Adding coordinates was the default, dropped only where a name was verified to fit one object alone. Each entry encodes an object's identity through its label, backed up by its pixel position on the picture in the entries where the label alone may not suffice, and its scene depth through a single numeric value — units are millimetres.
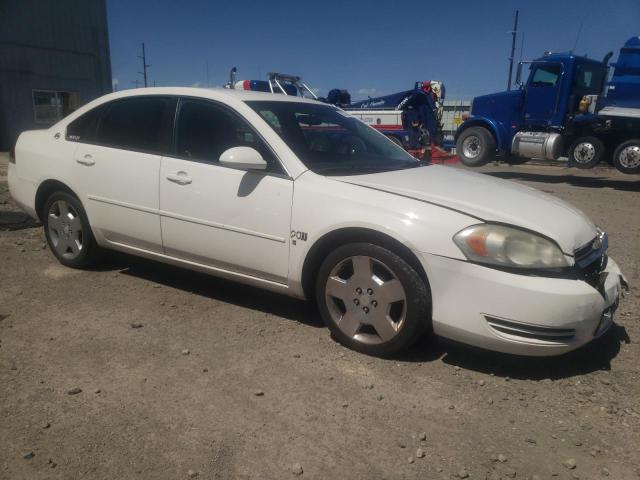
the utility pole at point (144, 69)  53312
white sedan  2732
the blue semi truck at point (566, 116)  11453
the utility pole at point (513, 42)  24000
